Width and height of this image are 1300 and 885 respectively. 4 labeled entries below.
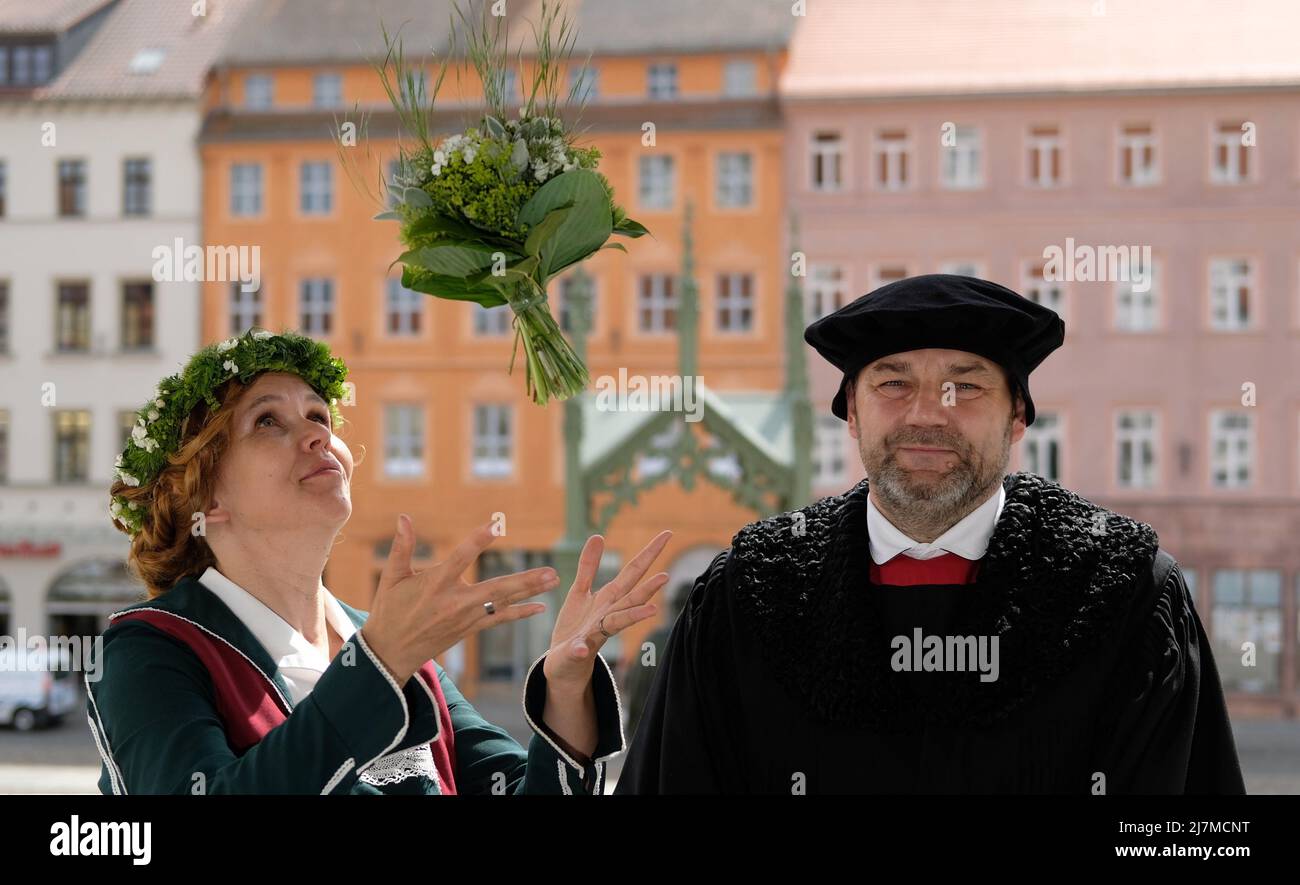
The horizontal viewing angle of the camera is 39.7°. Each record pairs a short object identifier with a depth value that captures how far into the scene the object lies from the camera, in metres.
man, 2.57
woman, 2.38
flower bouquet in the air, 2.93
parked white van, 20.36
